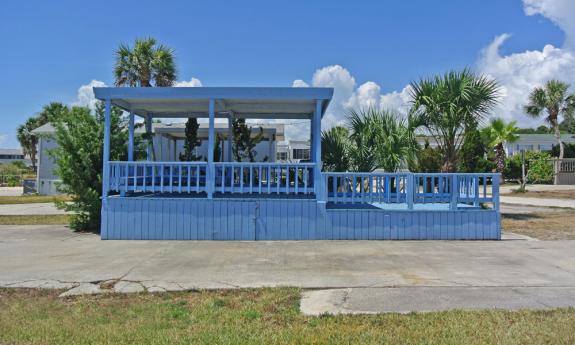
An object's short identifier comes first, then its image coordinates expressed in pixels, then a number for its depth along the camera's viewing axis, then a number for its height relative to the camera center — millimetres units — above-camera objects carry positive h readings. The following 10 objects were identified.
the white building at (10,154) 95738 +4721
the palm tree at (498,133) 26094 +2737
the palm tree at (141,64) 18750 +4647
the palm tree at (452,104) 12117 +2037
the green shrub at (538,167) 31016 +894
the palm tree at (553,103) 36594 +6317
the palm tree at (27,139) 45156 +3995
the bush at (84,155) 10289 +492
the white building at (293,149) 33188 +2129
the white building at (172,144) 17719 +1551
